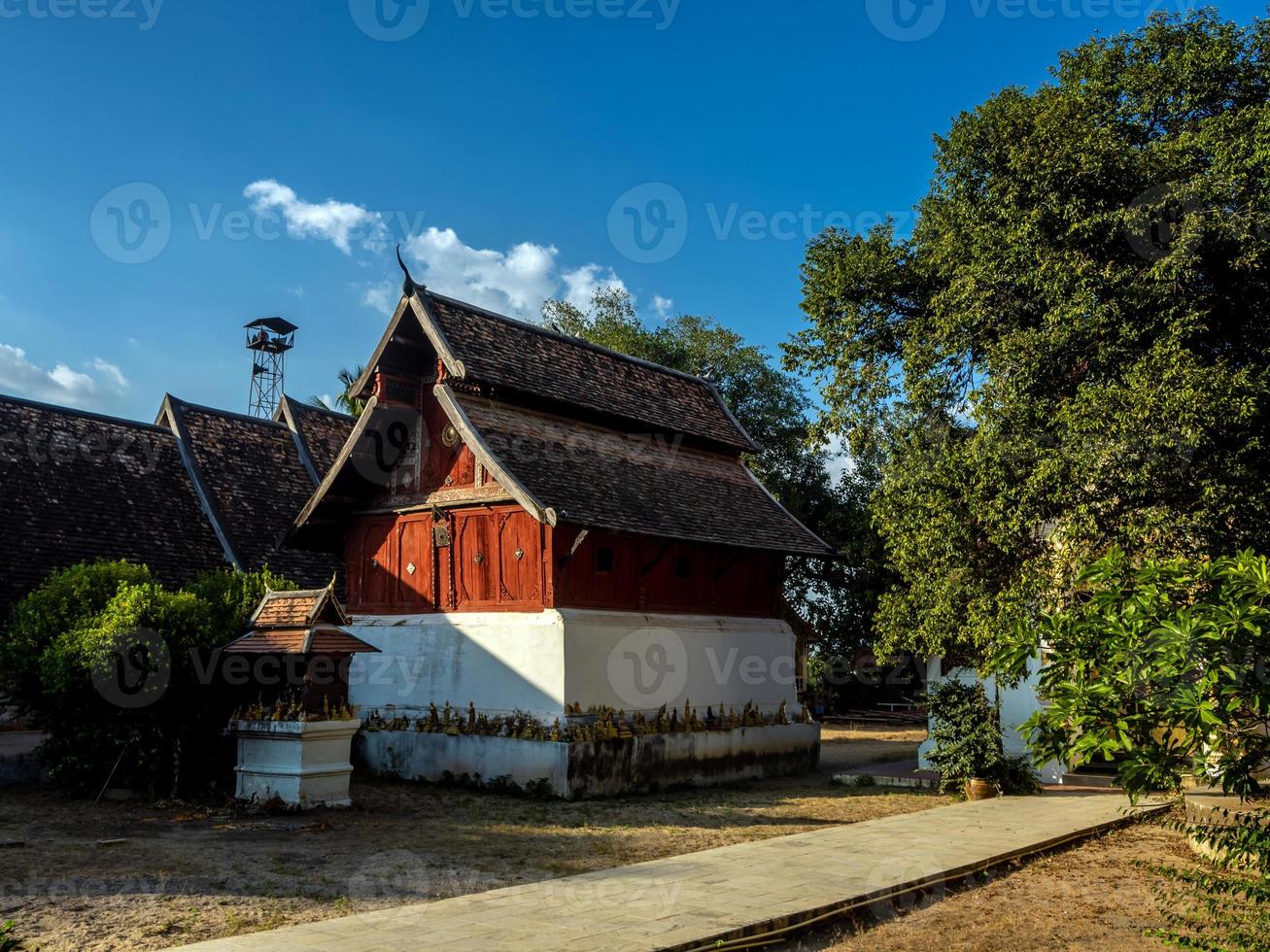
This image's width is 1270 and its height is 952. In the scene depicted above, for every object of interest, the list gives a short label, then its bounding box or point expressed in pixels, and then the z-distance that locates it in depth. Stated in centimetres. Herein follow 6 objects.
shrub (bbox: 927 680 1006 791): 1605
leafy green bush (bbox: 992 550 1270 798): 522
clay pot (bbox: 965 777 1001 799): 1583
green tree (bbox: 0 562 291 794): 1362
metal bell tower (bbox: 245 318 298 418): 3734
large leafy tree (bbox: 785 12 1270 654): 1427
